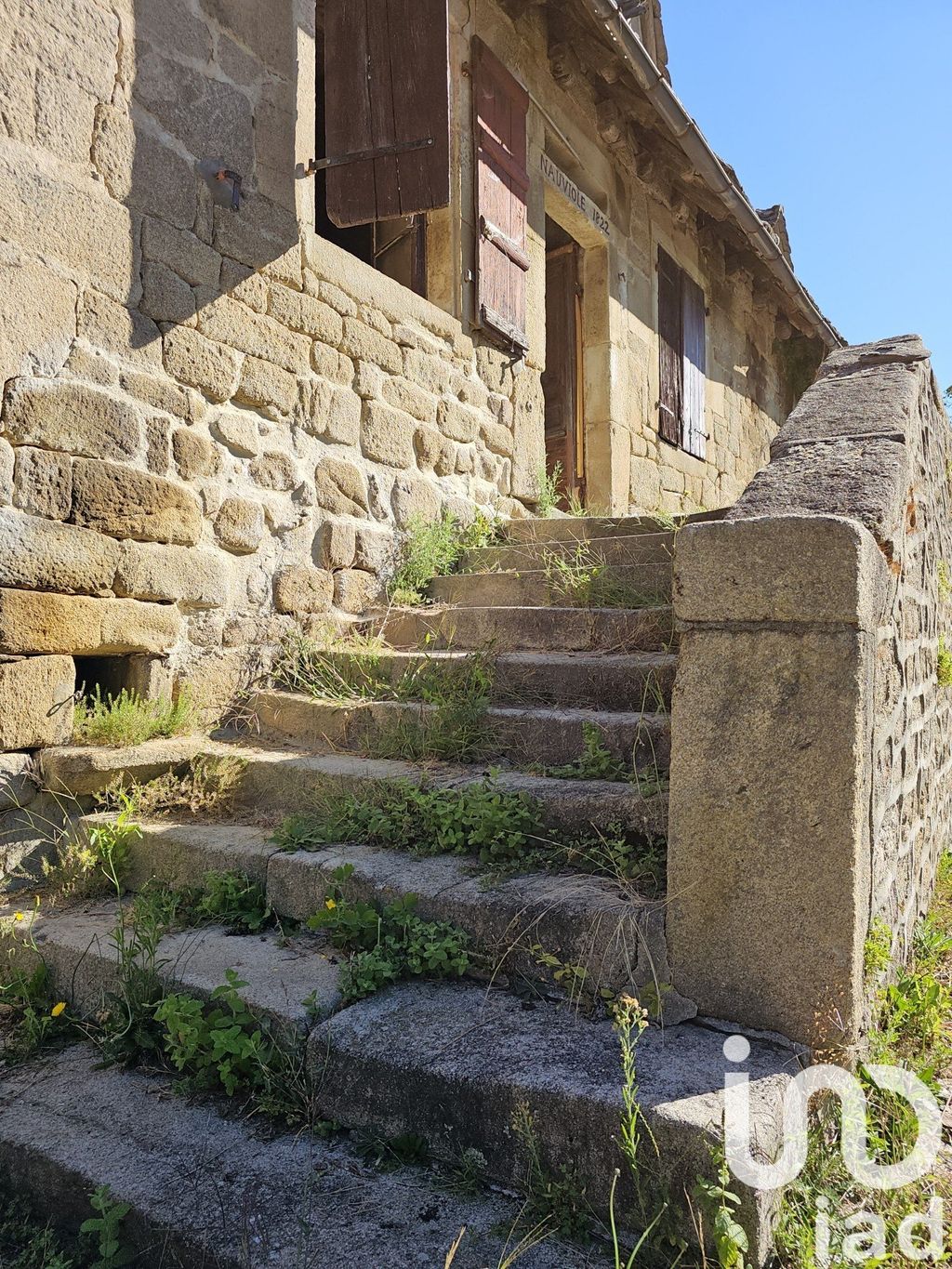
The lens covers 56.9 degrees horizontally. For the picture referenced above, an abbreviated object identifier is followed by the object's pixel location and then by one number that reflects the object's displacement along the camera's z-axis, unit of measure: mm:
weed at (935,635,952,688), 3205
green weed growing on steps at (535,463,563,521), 5488
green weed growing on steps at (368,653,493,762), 2893
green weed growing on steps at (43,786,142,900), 2715
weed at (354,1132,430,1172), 1683
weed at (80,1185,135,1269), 1539
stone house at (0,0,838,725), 2904
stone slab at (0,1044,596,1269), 1465
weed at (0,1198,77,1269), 1616
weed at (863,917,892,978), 1867
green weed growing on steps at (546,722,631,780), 2516
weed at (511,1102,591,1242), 1517
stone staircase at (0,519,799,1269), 1559
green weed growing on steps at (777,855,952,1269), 1491
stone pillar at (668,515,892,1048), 1725
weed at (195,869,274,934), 2445
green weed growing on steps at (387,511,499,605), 4285
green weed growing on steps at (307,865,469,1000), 2010
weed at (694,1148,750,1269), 1368
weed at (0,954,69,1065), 2143
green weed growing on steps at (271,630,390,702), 3420
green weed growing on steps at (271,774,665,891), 2209
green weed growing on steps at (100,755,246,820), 2941
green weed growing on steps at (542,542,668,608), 3461
